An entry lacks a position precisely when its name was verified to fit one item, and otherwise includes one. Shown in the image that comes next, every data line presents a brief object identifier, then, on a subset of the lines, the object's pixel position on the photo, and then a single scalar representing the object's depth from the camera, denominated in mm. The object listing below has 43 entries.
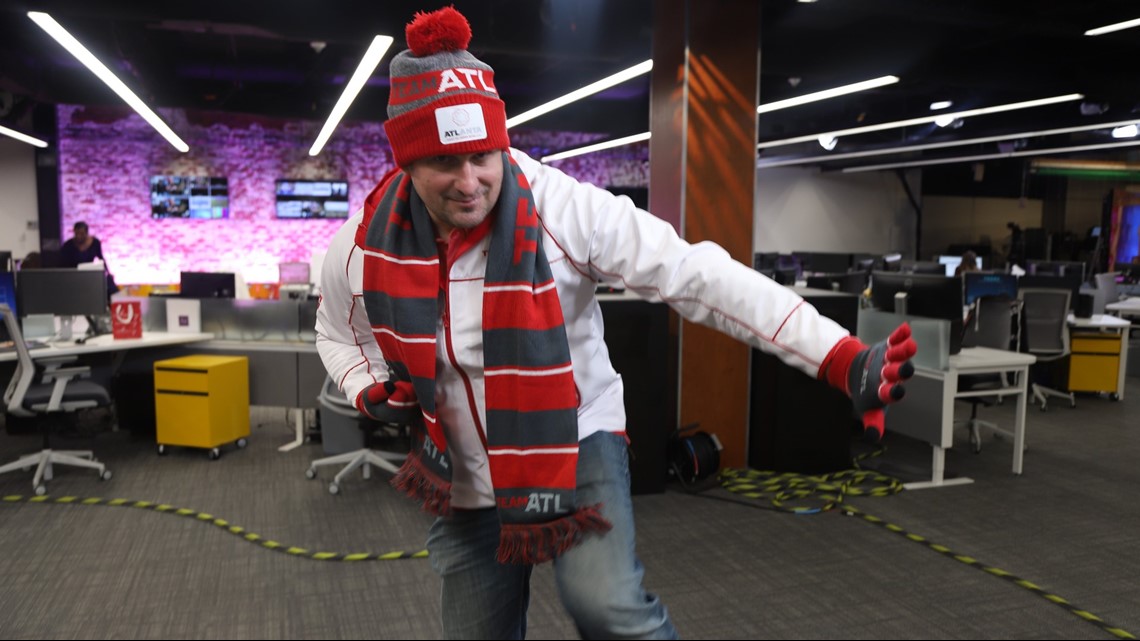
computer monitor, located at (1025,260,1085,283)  9430
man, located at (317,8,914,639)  1334
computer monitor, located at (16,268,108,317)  5352
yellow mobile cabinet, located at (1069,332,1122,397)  7293
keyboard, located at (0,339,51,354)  4989
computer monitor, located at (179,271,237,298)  6777
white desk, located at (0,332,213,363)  4773
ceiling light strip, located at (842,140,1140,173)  12067
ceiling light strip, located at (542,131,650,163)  11585
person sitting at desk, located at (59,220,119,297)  7934
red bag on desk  5469
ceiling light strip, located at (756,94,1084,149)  8727
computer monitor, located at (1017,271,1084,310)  7414
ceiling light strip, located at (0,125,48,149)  9411
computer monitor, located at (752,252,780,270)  12267
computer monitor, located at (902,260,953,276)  8938
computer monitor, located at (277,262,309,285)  8852
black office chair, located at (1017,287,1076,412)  6633
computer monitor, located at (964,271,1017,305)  6992
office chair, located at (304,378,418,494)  4637
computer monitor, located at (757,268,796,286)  8103
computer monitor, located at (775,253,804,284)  12152
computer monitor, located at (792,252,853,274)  11656
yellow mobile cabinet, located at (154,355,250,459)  5250
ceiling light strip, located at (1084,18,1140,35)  6044
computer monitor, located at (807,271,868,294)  6914
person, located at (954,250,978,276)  9133
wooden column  4668
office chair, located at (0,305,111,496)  4582
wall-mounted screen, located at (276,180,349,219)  12438
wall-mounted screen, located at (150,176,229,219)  11852
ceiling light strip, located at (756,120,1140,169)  10180
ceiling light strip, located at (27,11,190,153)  5172
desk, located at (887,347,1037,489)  4551
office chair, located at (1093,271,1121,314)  8695
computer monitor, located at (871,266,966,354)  4676
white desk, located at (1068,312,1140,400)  7020
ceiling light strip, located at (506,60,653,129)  6416
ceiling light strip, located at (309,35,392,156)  5816
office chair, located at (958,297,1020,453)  5754
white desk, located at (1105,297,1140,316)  8203
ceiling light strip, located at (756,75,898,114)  7266
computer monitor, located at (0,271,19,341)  5367
